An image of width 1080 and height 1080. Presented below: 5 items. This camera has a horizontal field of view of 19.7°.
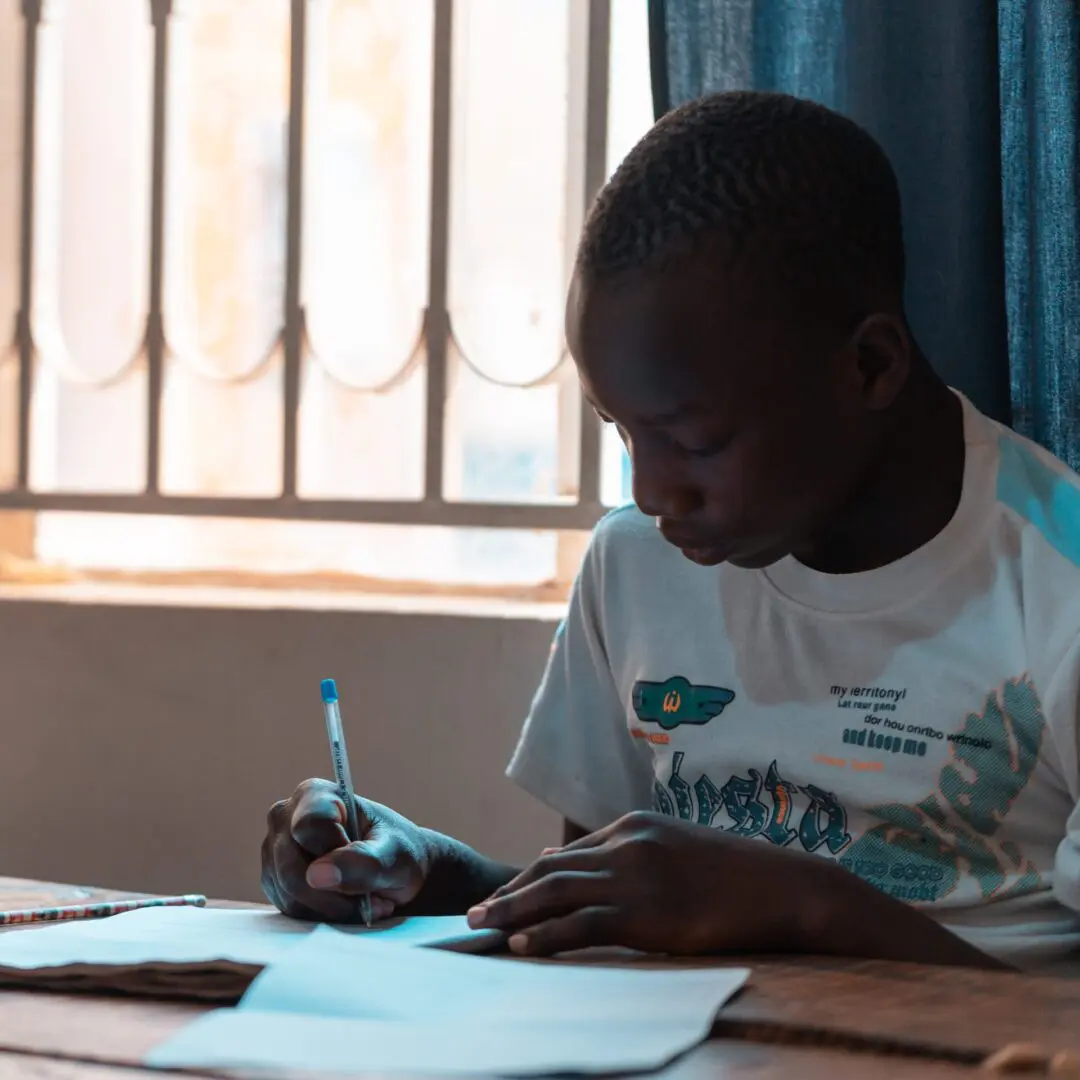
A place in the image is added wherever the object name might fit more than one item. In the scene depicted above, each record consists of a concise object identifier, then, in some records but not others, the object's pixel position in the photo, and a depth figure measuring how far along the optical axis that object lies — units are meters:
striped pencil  1.53
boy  1.47
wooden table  1.29
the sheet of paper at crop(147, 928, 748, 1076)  1.29
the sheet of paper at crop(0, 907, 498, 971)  1.41
